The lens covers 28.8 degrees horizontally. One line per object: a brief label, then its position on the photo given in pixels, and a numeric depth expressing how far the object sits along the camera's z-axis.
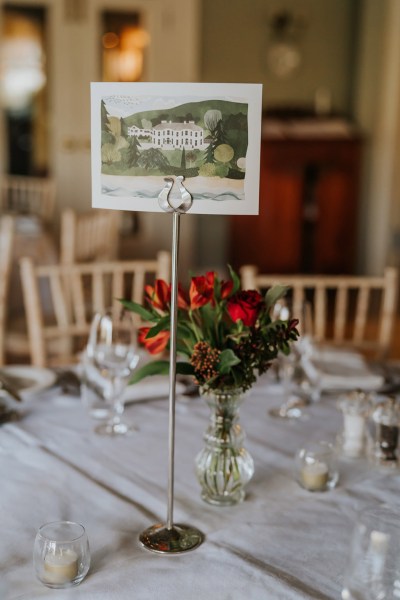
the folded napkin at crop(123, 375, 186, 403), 1.57
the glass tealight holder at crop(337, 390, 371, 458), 1.37
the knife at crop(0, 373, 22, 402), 1.46
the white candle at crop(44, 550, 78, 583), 0.91
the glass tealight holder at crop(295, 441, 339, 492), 1.21
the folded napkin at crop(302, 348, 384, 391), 1.63
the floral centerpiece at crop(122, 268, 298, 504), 1.09
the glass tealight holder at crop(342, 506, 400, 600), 0.81
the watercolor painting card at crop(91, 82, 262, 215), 0.98
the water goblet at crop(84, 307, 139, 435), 1.52
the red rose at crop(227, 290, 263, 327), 1.08
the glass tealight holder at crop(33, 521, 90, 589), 0.91
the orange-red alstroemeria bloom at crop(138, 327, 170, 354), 1.20
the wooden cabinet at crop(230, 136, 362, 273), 5.51
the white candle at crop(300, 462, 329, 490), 1.20
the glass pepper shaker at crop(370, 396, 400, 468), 1.32
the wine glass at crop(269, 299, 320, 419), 1.56
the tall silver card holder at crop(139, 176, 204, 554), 0.98
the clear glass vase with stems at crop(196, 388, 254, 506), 1.15
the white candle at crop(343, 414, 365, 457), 1.37
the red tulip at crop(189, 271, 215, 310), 1.12
